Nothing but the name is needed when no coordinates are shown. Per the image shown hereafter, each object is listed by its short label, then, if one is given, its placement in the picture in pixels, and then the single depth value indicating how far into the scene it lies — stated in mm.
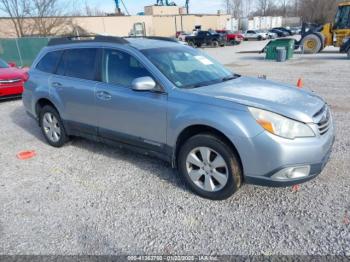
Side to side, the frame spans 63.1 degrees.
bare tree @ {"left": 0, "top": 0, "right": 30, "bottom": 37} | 22991
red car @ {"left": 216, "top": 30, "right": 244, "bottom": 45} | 36194
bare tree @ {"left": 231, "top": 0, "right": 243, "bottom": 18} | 92950
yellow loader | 17594
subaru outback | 2832
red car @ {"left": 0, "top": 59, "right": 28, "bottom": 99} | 8422
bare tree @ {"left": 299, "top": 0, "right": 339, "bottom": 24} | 52794
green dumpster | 17875
